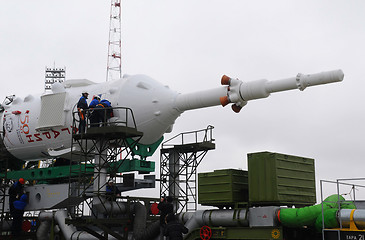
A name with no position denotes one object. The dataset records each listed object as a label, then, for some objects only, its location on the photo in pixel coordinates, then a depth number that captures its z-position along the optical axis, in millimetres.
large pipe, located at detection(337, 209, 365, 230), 10367
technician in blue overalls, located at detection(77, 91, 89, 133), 15045
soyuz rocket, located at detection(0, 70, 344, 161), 14109
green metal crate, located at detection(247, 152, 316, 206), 12258
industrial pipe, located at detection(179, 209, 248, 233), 12391
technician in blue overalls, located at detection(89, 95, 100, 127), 14758
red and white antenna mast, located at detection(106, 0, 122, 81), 33375
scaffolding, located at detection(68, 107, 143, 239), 14352
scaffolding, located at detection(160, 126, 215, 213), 16812
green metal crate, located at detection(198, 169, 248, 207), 13125
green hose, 11281
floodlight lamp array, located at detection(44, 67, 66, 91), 39875
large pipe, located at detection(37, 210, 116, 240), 15648
